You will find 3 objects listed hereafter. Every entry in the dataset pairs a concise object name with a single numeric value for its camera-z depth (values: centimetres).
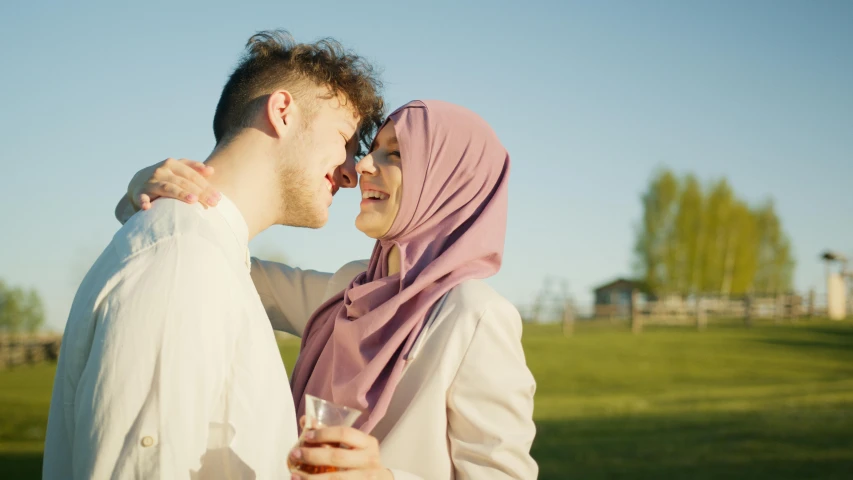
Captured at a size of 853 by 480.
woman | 253
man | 197
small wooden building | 3356
